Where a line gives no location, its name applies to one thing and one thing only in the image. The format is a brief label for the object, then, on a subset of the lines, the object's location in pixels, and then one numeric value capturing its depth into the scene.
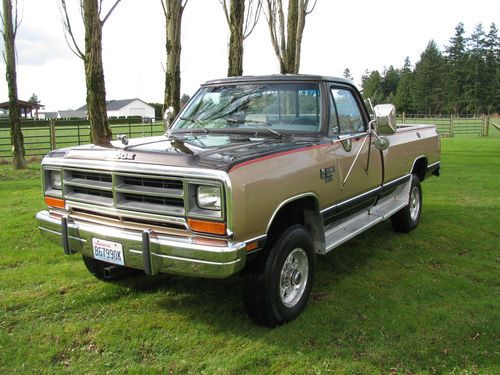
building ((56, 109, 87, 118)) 90.69
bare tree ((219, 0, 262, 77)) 8.76
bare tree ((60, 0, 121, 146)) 7.04
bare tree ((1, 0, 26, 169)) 12.62
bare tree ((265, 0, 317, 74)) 13.06
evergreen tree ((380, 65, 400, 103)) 93.25
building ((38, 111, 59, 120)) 91.59
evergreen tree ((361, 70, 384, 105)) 86.20
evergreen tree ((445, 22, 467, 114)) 78.69
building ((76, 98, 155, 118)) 88.94
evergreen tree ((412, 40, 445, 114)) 82.31
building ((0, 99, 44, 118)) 63.74
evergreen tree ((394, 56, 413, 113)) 84.94
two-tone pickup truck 3.17
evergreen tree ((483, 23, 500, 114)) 74.94
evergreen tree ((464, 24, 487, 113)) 75.50
